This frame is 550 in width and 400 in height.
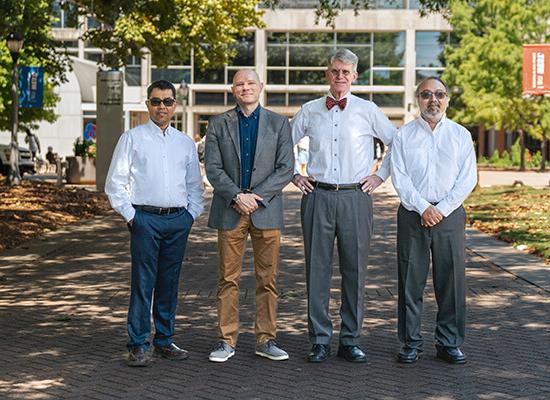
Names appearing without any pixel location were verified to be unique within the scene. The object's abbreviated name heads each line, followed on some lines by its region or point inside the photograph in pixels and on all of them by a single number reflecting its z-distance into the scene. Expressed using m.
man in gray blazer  7.11
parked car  39.31
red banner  26.98
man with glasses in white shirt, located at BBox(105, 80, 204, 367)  7.10
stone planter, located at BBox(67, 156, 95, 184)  32.91
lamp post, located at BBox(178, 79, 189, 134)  39.41
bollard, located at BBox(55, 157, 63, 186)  31.64
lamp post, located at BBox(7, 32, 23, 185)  26.73
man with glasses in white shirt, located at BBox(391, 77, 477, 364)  7.14
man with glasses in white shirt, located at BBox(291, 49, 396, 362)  7.26
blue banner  29.55
